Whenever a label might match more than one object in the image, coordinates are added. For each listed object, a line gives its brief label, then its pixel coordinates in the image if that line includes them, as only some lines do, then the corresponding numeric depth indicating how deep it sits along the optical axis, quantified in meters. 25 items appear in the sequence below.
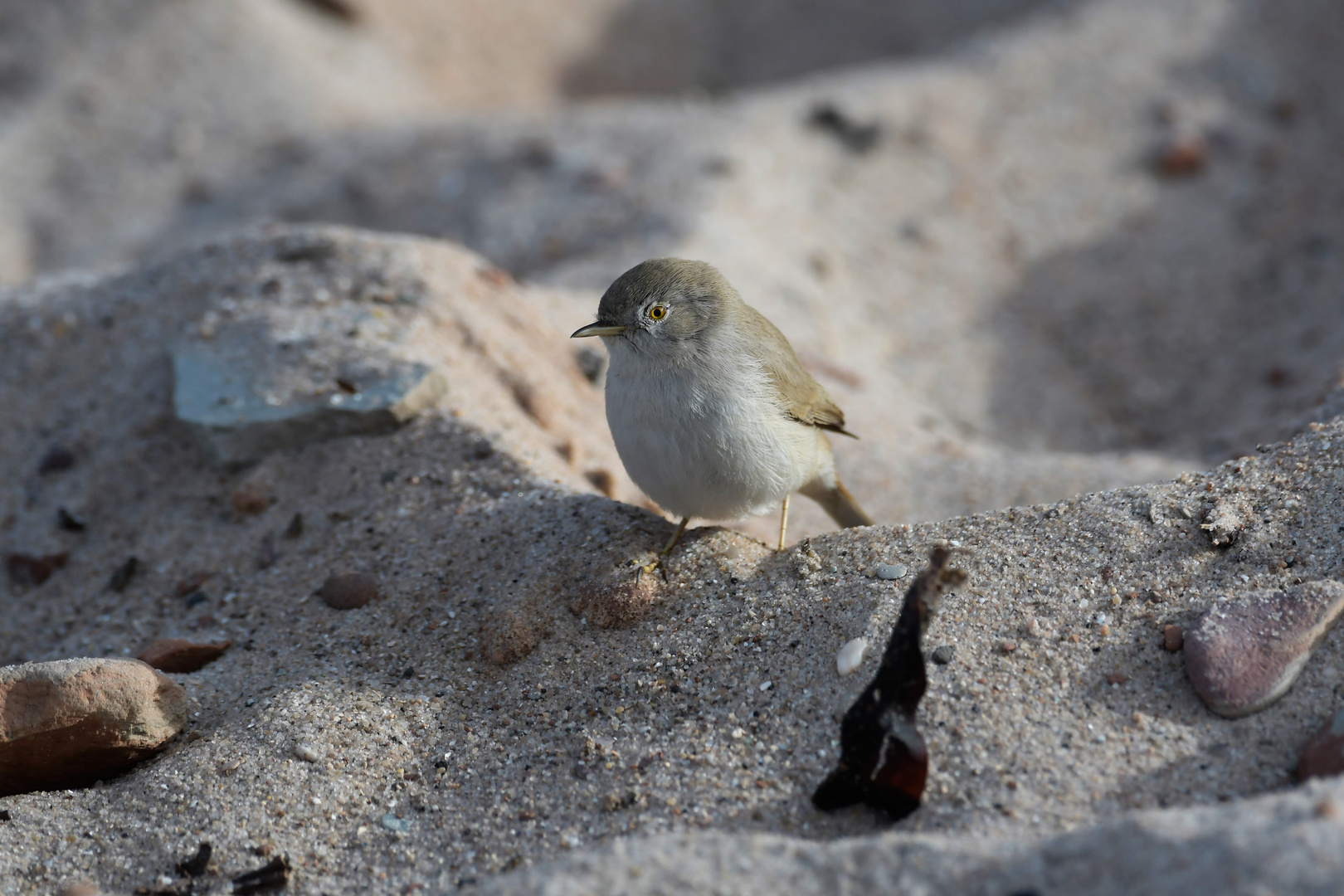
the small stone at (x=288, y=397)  10.25
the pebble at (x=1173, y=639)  6.83
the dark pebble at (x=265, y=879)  6.26
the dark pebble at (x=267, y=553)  9.52
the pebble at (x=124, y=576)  9.64
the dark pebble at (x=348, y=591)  8.77
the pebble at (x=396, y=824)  6.69
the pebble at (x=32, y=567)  9.96
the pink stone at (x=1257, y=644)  6.40
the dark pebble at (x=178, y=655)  8.35
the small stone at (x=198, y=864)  6.42
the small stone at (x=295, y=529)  9.62
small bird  8.05
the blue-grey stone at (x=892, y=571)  7.69
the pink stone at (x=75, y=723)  7.00
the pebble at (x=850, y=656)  6.92
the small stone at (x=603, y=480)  11.33
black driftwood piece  5.93
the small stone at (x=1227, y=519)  7.48
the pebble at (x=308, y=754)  7.15
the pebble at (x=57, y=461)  10.92
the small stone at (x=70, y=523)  10.36
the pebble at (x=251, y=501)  10.00
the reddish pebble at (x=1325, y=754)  5.66
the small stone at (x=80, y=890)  6.22
